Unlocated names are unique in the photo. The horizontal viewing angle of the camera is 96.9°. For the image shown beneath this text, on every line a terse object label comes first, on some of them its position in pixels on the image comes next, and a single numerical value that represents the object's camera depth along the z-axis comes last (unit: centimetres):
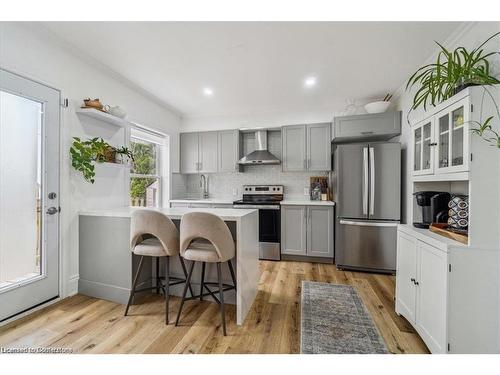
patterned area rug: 161
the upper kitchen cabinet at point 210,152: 415
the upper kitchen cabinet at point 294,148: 381
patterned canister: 160
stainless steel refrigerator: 303
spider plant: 132
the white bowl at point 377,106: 322
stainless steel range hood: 388
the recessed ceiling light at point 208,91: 322
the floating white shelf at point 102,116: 238
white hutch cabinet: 133
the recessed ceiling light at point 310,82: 291
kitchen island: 218
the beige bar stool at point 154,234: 189
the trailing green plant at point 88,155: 232
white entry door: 185
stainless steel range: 362
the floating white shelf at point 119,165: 253
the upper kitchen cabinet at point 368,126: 321
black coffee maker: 184
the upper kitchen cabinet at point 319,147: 369
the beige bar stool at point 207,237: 174
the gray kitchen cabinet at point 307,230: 344
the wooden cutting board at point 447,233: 141
